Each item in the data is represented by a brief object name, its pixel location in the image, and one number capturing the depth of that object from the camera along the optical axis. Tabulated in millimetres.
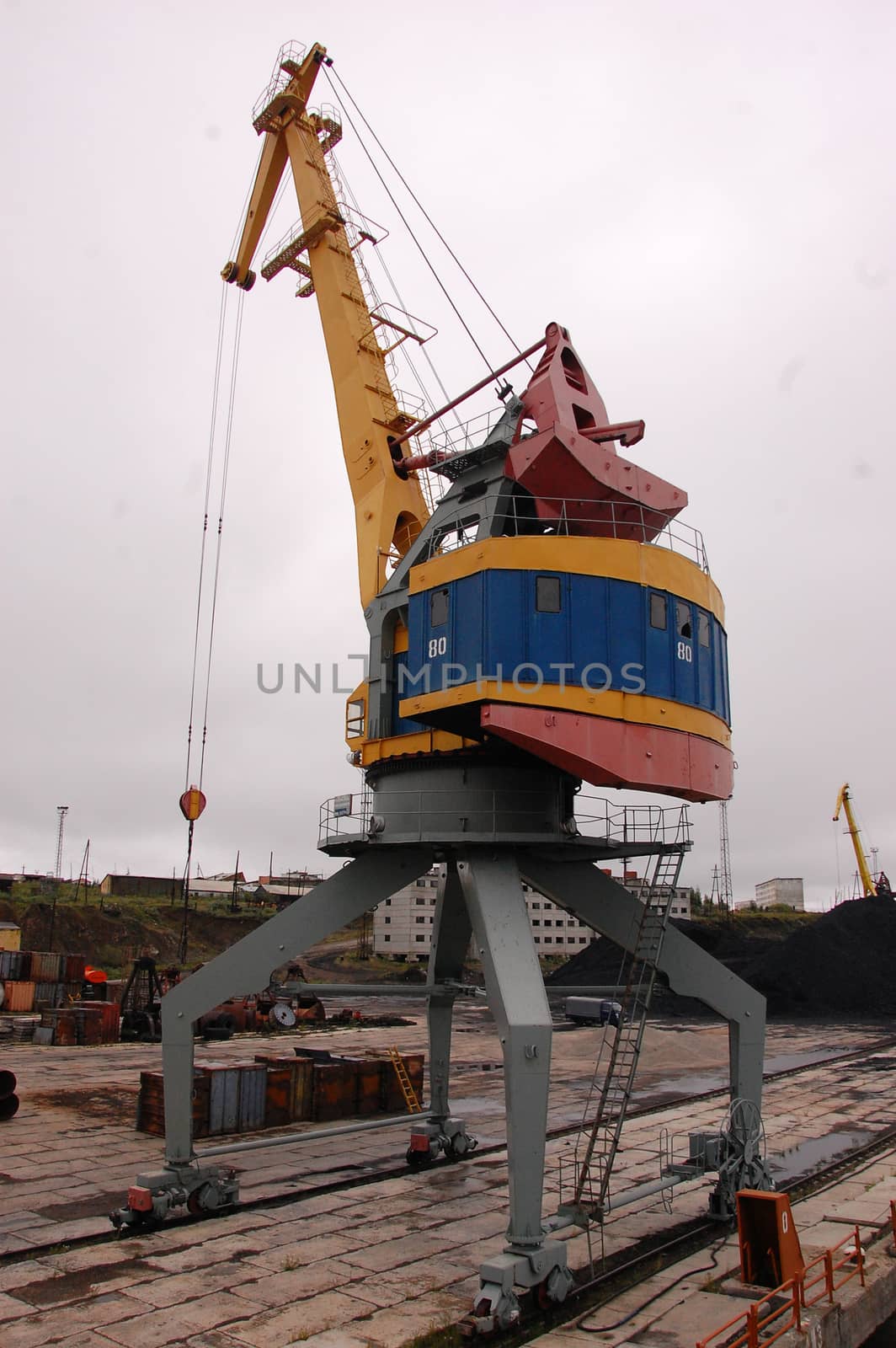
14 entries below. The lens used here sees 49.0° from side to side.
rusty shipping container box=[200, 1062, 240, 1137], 24609
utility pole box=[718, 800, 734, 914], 121706
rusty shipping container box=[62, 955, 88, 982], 55250
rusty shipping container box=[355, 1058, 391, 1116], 27625
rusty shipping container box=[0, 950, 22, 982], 54056
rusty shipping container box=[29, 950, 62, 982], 54625
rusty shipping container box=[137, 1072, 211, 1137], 24328
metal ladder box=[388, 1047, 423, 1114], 26414
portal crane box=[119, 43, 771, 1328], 15258
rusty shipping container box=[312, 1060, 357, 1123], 26859
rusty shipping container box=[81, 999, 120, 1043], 42812
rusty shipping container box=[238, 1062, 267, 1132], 25203
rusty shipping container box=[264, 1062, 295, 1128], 25875
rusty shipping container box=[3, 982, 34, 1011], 51281
